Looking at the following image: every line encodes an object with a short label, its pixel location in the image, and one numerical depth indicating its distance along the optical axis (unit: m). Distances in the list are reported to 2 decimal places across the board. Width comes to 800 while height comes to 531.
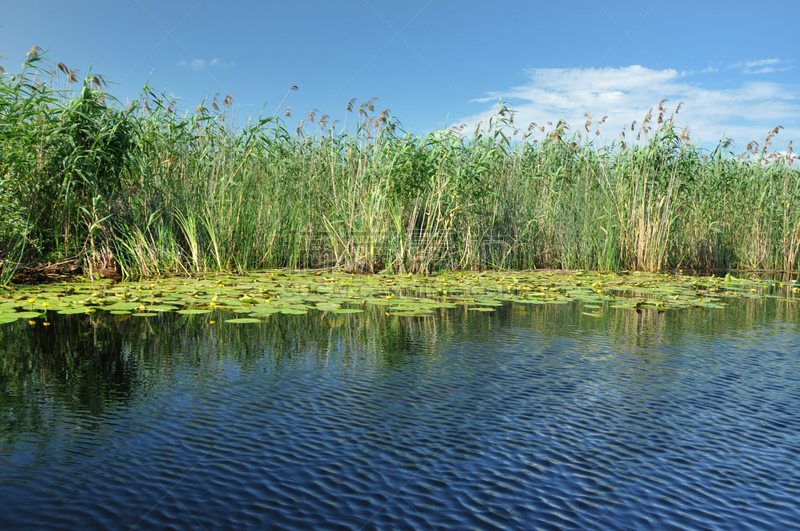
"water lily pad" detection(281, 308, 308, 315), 4.96
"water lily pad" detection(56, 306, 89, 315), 4.82
